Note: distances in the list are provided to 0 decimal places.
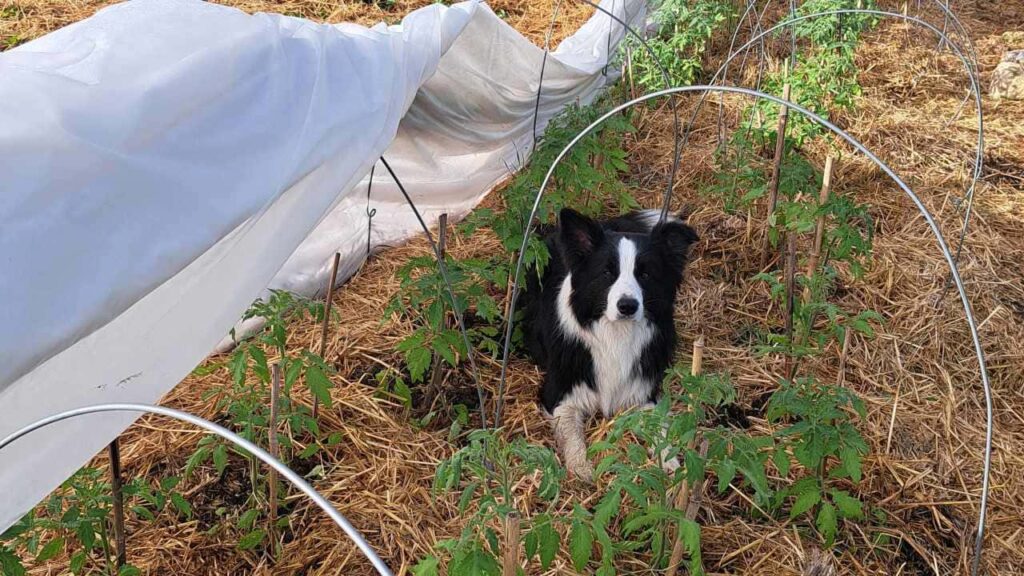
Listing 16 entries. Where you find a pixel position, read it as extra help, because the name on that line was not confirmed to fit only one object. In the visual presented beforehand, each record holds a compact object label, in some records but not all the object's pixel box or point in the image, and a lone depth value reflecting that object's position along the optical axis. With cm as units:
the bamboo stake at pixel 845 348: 256
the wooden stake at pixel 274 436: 226
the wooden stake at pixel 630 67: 474
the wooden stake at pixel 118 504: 204
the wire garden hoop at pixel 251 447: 111
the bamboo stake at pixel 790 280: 308
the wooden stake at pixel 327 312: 278
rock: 581
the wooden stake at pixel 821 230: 305
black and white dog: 301
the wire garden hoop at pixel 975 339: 195
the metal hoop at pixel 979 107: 327
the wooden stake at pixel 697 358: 199
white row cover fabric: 161
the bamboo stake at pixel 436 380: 303
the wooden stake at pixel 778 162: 332
